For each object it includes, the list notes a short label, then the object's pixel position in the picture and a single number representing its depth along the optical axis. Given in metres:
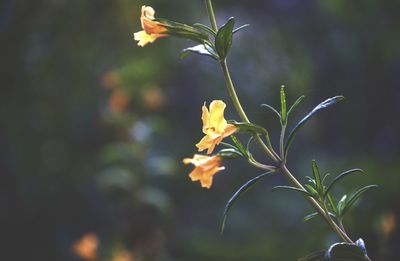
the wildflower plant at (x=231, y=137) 0.84
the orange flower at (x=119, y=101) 1.71
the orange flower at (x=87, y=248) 1.50
